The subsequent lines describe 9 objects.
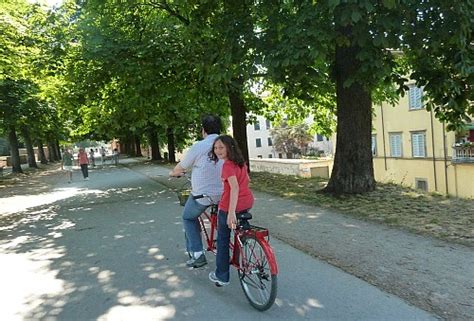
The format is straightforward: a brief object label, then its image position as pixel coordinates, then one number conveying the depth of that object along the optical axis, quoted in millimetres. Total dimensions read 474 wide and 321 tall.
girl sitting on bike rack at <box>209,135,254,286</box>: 4250
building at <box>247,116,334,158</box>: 84375
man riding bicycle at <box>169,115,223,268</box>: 4996
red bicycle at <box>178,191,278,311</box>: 3996
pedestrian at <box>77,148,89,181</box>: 22016
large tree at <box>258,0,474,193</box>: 6977
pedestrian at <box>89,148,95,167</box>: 34694
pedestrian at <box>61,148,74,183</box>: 21531
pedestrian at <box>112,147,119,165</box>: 37969
